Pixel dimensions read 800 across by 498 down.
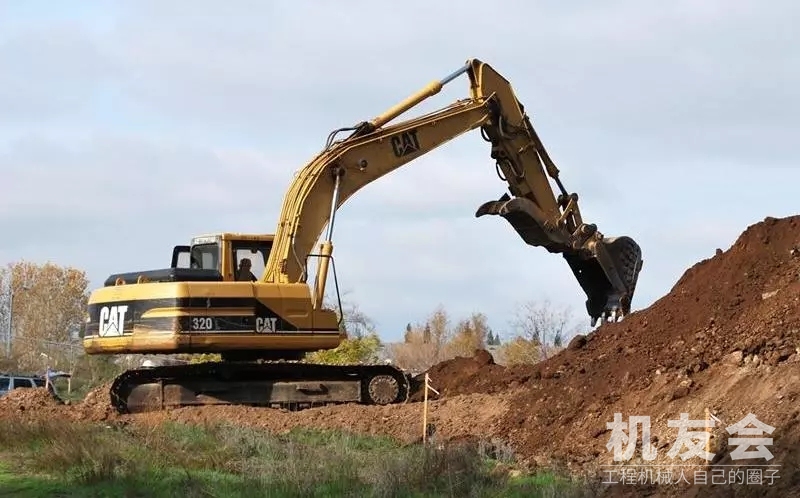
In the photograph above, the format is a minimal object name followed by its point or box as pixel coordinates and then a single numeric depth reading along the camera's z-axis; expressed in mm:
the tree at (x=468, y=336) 52969
